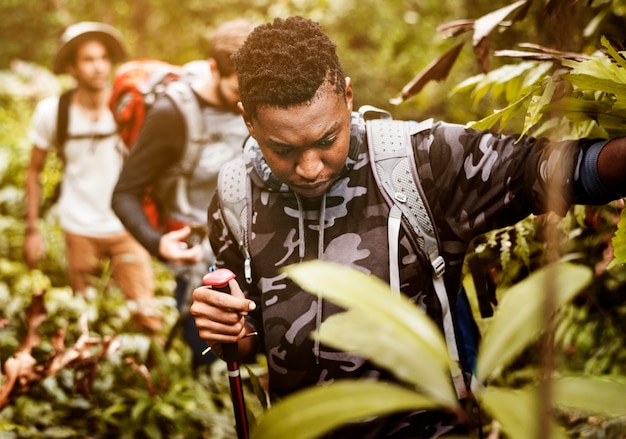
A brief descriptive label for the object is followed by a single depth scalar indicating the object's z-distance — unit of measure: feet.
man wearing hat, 16.01
